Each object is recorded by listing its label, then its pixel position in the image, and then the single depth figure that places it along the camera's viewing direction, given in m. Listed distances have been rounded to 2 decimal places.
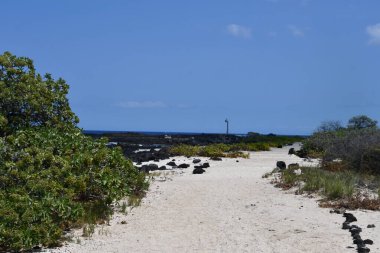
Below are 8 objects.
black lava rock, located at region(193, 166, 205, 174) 24.15
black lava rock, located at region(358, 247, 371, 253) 9.89
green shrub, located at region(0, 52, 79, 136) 14.98
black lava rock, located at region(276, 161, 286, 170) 24.34
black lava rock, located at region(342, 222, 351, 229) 11.97
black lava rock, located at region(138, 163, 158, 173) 25.00
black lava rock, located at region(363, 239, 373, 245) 10.49
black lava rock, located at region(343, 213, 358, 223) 12.64
